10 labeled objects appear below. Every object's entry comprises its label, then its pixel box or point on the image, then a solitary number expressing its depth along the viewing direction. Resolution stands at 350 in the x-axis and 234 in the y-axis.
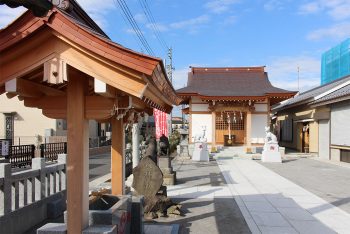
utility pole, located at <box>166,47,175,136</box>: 33.35
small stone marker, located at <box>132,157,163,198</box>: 7.01
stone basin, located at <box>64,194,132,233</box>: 4.14
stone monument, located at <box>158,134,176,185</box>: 11.14
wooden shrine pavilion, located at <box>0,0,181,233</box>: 3.52
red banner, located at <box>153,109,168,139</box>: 14.27
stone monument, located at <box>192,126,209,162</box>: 19.59
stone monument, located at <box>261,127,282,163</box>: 18.55
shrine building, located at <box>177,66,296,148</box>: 23.48
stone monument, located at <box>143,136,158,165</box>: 8.74
